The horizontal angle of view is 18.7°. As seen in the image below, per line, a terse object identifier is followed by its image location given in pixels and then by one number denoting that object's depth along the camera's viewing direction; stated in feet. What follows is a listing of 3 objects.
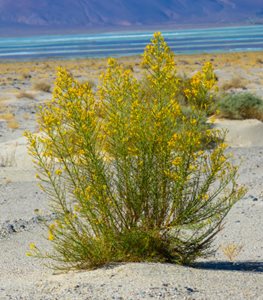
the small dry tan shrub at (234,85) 107.86
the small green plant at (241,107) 64.64
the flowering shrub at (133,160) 21.98
